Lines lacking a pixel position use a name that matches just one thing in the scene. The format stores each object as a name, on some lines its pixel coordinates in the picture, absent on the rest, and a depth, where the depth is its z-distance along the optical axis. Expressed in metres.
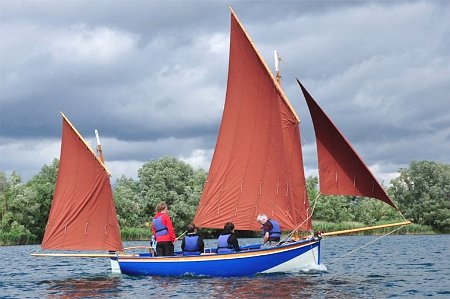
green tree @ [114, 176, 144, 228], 95.31
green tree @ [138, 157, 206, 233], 96.00
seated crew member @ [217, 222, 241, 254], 31.72
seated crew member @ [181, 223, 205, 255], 31.95
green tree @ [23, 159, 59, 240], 88.44
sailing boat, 32.31
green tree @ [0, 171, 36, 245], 84.67
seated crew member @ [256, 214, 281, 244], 32.38
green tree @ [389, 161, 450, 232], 109.94
